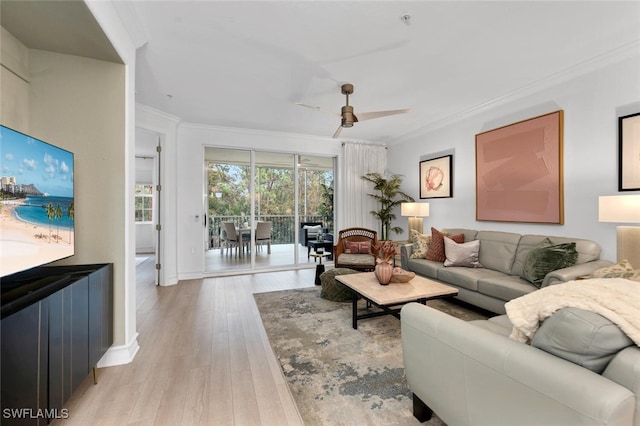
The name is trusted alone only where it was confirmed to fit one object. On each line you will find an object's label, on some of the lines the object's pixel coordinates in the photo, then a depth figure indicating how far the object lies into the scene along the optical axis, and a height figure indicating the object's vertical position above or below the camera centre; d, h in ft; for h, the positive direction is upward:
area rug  5.33 -3.90
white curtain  19.27 +2.04
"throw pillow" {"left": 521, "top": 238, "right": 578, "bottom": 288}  8.56 -1.53
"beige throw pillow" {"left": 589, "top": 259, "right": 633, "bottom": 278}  7.05 -1.56
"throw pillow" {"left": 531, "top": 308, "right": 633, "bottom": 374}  2.94 -1.42
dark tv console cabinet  3.81 -2.13
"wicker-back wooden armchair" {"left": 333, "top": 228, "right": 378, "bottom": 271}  13.89 -2.00
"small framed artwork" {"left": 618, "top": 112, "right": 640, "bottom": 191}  8.25 +1.89
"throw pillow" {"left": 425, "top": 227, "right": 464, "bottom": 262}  12.33 -1.52
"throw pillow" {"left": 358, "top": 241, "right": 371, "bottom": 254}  14.83 -1.90
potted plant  18.75 +1.12
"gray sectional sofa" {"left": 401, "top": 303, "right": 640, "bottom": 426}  2.66 -1.94
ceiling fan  10.37 +3.86
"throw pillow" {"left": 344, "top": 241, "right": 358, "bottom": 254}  14.89 -1.91
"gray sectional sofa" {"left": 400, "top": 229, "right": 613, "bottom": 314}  8.48 -2.22
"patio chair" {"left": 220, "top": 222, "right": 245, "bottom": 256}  17.71 -1.49
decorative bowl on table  9.07 -2.15
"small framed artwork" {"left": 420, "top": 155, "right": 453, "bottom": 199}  15.07 +2.11
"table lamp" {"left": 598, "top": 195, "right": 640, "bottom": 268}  7.40 -0.14
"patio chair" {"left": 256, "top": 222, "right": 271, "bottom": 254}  18.01 -1.34
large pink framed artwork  10.34 +1.76
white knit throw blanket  3.01 -1.13
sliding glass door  17.34 +0.56
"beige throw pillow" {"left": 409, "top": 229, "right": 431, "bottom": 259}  13.12 -1.63
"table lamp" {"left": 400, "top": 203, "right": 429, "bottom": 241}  15.76 +0.01
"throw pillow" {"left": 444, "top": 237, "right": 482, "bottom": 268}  11.47 -1.78
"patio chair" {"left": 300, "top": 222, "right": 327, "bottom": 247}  19.36 -1.35
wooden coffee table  7.77 -2.43
